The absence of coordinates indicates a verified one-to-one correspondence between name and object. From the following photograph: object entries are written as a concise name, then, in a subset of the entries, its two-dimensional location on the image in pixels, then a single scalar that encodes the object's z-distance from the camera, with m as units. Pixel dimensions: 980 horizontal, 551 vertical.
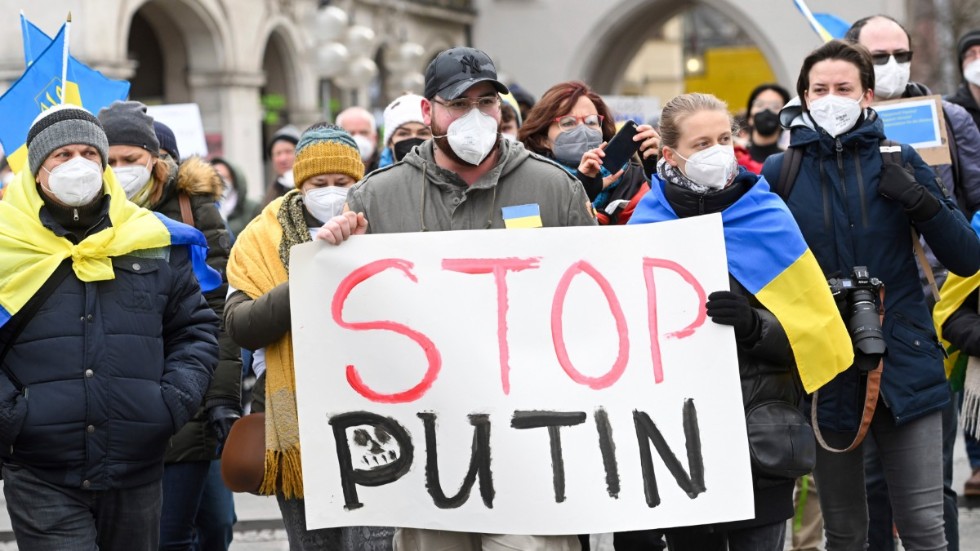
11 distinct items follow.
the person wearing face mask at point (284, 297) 9.22
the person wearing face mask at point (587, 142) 10.87
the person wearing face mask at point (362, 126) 18.03
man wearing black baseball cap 8.20
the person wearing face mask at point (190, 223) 10.78
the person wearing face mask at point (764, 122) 18.50
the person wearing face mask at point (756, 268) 8.41
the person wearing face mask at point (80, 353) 8.86
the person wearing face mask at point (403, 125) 13.70
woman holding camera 9.23
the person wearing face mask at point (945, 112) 11.74
